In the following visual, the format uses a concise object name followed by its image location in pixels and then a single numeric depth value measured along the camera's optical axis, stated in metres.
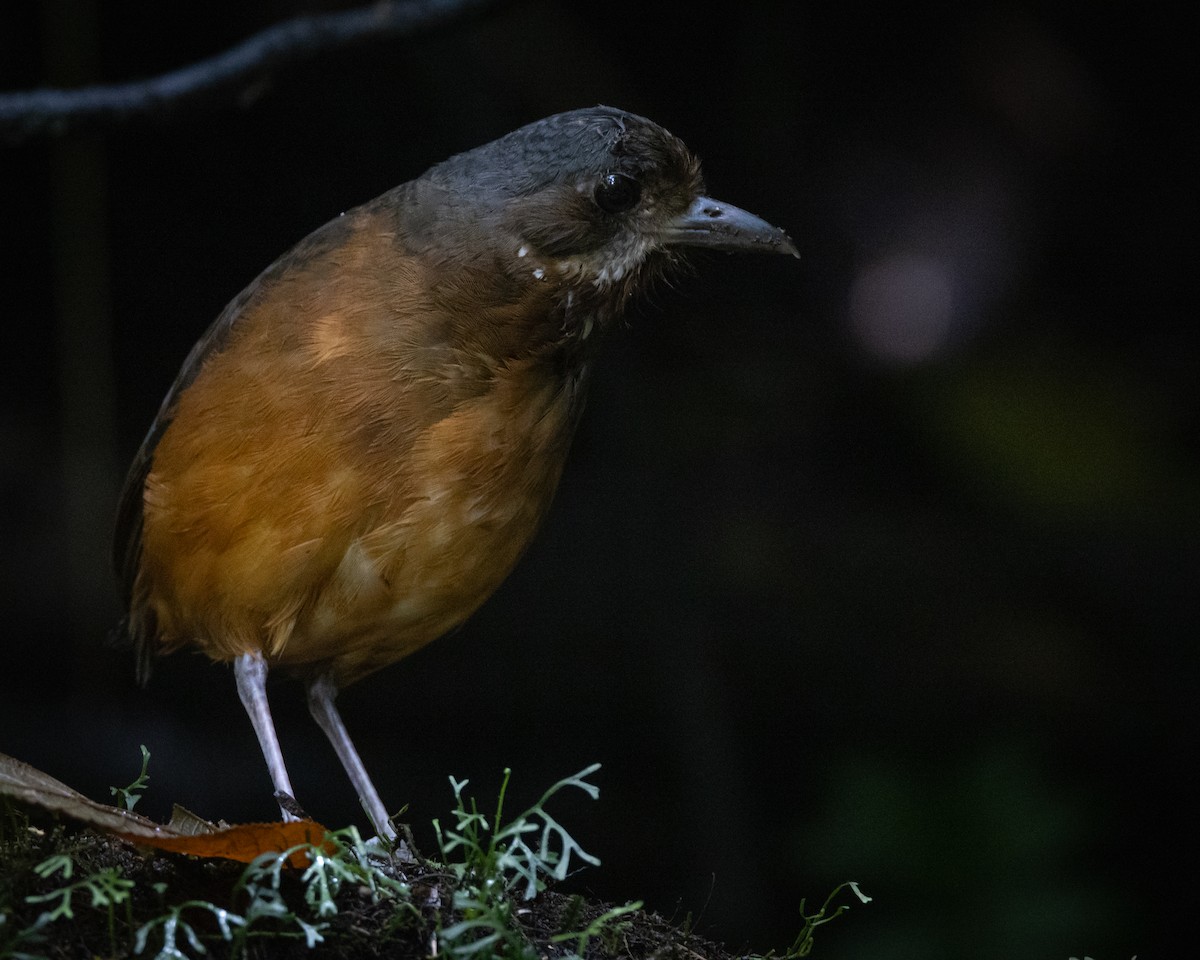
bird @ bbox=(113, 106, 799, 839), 6.18
